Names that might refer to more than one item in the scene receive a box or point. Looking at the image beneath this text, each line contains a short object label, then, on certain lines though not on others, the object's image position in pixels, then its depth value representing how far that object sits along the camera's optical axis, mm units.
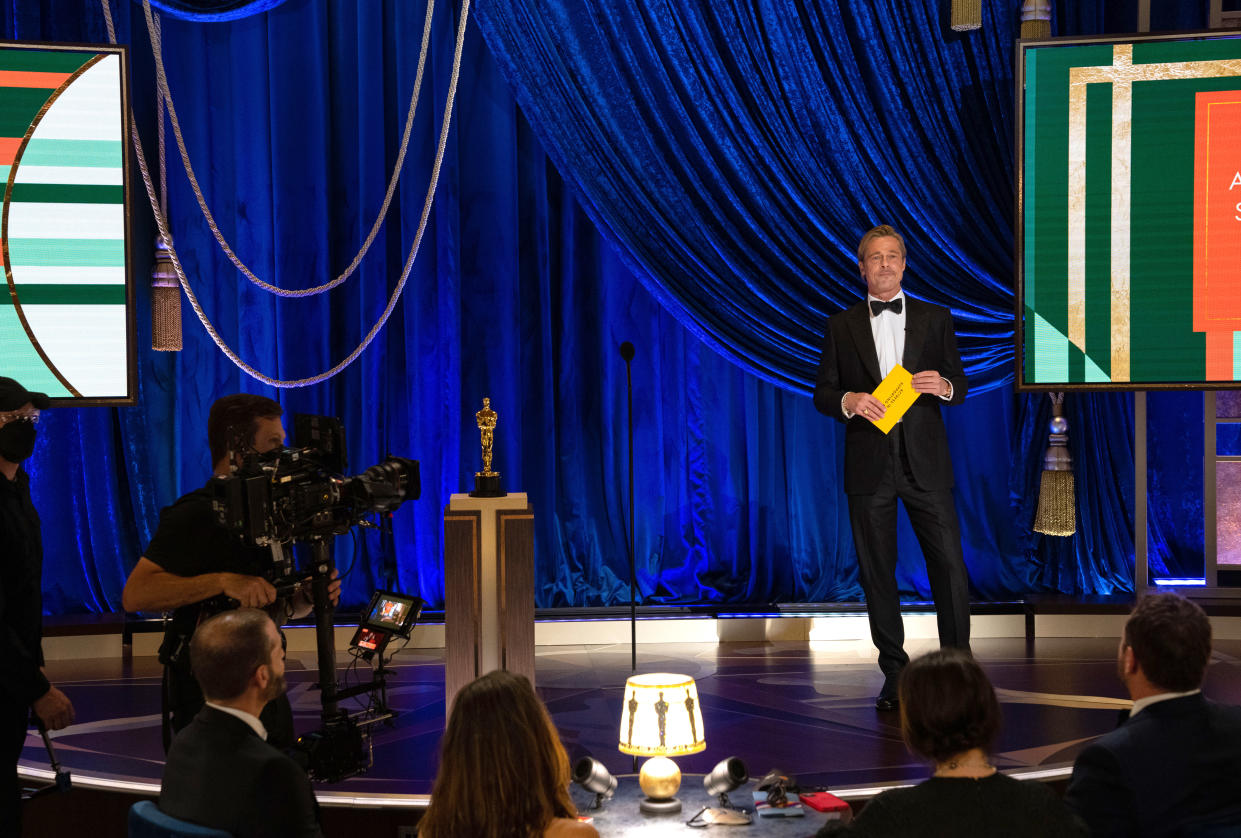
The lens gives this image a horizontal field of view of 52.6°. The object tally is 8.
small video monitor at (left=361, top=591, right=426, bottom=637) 4324
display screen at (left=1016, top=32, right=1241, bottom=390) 5012
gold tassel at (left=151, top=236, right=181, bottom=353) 5266
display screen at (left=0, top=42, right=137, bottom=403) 4922
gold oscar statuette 4039
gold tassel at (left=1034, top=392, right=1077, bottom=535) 5367
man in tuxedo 4152
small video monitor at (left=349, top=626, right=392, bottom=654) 4285
